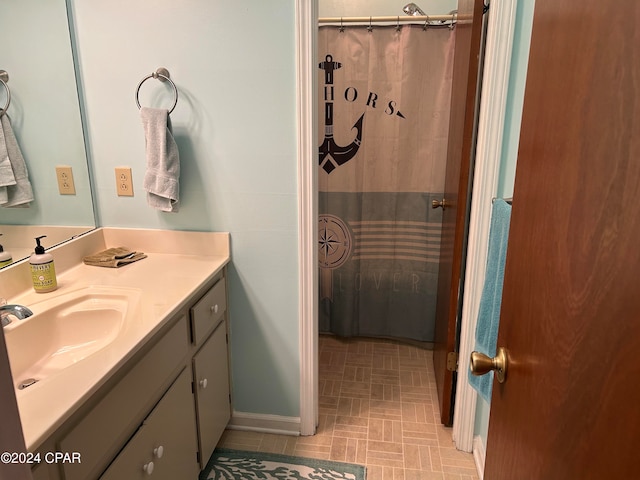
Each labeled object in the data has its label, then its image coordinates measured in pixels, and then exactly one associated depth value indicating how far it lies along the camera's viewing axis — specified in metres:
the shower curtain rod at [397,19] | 2.37
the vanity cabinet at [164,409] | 1.01
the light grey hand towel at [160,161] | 1.70
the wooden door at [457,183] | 1.75
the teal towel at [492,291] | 1.34
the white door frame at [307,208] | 1.64
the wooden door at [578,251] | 0.49
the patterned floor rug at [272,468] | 1.83
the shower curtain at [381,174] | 2.47
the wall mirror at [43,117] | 1.51
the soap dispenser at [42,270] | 1.49
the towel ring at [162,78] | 1.72
